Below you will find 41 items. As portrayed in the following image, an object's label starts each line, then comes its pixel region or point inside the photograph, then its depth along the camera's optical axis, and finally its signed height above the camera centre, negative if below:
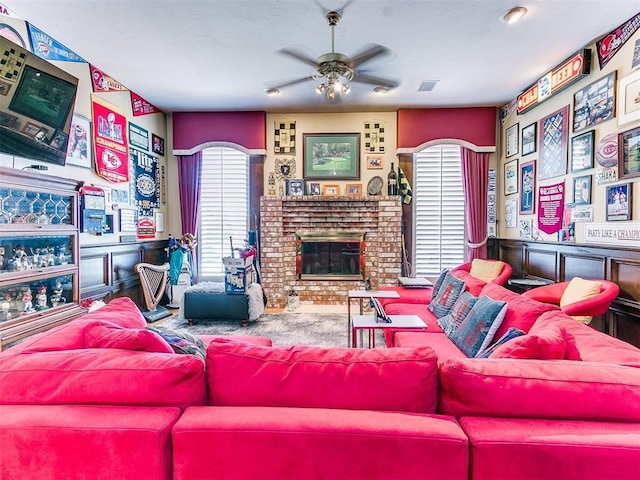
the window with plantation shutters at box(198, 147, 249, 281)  5.41 +0.43
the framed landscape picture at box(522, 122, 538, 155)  4.34 +1.23
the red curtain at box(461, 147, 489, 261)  5.11 +0.62
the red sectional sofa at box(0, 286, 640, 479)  1.00 -0.59
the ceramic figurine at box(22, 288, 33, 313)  2.72 -0.54
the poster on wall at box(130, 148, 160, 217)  4.66 +0.75
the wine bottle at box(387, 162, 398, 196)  5.14 +0.75
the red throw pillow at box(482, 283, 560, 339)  2.01 -0.50
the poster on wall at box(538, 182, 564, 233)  3.90 +0.29
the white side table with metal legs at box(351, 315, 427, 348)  2.39 -0.67
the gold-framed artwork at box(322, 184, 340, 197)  5.26 +0.67
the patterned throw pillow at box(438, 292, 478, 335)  2.61 -0.65
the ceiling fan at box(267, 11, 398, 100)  2.89 +1.52
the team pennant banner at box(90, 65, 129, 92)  3.85 +1.82
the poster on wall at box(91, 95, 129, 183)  3.92 +1.13
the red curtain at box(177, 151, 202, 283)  5.34 +0.76
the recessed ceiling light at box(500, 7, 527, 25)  2.75 +1.81
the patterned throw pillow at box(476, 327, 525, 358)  1.72 -0.54
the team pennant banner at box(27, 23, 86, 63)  3.03 +1.80
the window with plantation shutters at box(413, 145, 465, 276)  5.25 +0.35
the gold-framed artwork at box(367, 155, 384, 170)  5.24 +1.11
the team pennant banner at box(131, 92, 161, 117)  4.58 +1.82
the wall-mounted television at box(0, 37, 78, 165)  2.74 +1.15
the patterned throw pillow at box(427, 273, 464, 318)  3.05 -0.59
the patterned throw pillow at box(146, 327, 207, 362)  1.54 -0.52
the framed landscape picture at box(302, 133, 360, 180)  5.23 +1.22
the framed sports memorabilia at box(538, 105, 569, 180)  3.81 +1.04
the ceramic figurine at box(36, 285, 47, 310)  2.86 -0.54
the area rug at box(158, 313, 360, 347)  3.68 -1.16
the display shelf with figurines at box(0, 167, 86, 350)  2.52 -0.16
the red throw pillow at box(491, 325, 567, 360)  1.34 -0.47
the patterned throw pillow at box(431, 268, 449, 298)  3.44 -0.53
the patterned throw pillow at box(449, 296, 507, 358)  2.19 -0.64
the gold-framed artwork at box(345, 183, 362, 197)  5.26 +0.68
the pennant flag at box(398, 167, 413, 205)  5.16 +0.66
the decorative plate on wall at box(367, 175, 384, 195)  5.22 +0.72
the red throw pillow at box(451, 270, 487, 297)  2.98 -0.49
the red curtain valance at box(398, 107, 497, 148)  5.09 +1.62
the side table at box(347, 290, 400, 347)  3.36 -0.63
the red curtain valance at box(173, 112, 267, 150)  5.24 +1.64
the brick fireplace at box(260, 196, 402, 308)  5.16 -0.04
